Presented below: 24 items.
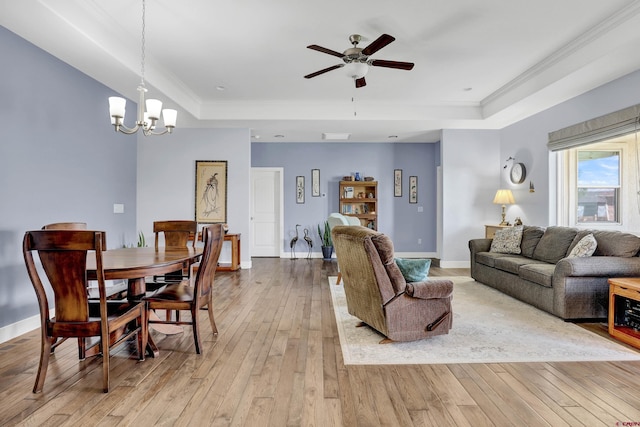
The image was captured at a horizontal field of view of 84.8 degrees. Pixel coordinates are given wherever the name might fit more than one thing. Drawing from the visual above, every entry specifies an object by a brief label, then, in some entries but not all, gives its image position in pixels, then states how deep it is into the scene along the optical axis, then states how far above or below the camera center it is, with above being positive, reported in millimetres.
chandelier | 2762 +820
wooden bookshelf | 7473 +169
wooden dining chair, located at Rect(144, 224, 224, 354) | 2619 -659
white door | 7703 -76
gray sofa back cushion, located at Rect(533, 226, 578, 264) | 4051 -401
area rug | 2555 -1072
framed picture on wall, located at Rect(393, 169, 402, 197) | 7667 +654
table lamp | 5750 +200
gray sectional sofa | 3289 -621
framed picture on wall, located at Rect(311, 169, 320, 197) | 7651 +627
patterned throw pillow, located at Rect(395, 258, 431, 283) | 2823 -484
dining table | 2186 -367
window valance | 3674 +955
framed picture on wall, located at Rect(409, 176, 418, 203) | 7676 +459
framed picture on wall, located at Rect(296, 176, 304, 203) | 7656 +452
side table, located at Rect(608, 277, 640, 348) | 2805 -832
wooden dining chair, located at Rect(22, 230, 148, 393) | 1950 -458
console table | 5906 -707
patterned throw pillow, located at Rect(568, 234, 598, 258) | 3574 -377
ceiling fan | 3155 +1397
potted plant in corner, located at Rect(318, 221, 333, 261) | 7178 -729
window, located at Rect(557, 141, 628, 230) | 4668 +347
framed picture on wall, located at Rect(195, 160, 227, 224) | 6223 +345
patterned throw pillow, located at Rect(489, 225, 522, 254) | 4750 -420
